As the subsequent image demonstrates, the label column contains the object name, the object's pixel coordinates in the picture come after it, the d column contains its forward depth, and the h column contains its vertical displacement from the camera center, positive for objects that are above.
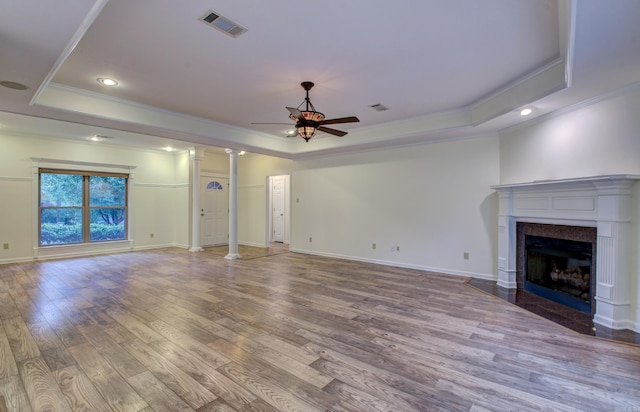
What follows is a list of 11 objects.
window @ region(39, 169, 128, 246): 7.19 -0.10
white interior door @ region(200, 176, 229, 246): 9.14 -0.23
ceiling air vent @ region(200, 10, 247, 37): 2.54 +1.56
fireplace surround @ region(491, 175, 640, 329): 3.26 -0.20
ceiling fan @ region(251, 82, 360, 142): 3.71 +1.03
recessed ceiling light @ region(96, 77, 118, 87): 3.76 +1.52
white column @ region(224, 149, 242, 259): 7.30 -0.09
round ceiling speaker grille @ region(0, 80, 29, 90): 3.10 +1.23
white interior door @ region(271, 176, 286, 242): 10.62 -0.12
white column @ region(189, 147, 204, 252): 8.38 +0.16
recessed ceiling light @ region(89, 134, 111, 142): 6.69 +1.49
